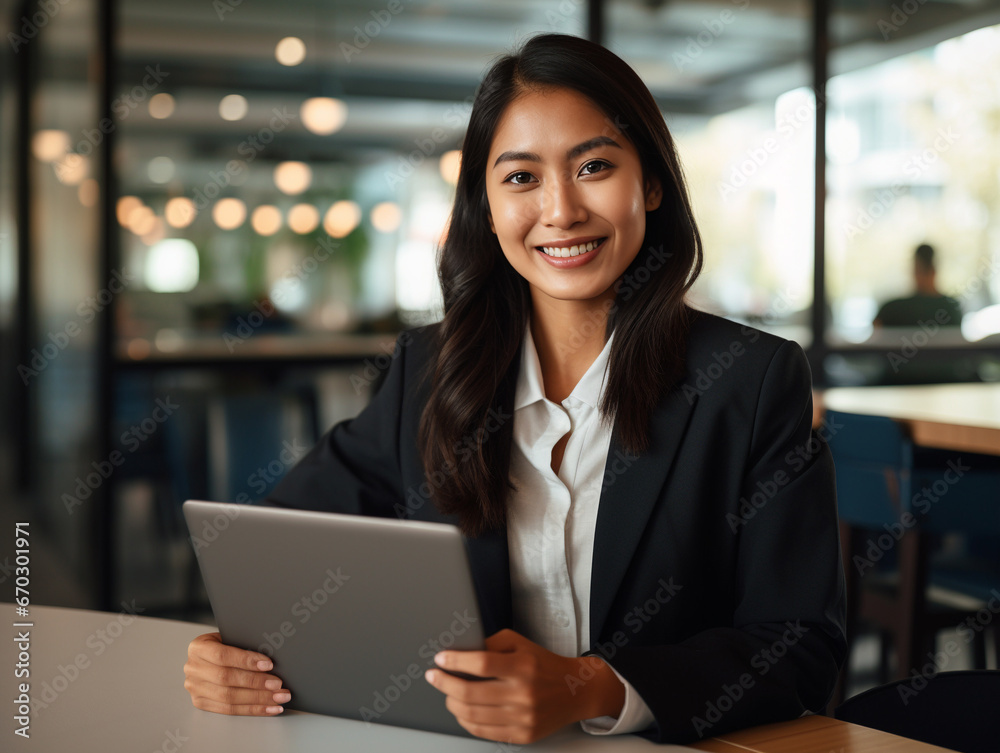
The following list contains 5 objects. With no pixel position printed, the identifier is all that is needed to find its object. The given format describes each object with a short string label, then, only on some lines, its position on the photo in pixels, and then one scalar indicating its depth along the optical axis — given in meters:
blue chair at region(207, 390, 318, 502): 3.29
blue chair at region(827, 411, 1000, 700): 2.33
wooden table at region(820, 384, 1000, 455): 2.34
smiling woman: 1.18
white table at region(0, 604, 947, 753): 0.92
